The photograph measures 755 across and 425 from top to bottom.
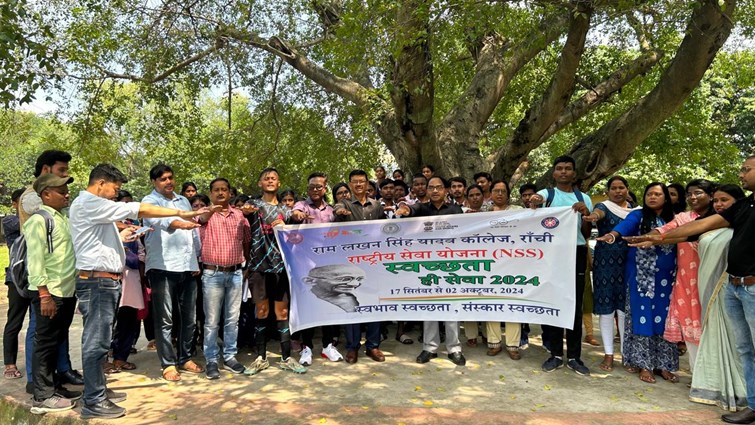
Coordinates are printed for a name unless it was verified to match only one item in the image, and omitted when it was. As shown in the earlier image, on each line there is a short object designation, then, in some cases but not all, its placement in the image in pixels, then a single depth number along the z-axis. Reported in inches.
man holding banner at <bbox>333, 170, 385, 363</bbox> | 198.2
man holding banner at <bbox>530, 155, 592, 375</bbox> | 185.0
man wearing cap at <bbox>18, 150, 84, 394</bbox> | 165.2
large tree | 239.9
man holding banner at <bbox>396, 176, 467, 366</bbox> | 195.0
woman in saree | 150.6
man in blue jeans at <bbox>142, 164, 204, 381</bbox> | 175.0
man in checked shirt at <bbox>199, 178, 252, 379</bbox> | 181.0
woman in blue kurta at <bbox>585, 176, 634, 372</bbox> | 183.6
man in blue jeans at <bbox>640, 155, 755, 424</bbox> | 139.9
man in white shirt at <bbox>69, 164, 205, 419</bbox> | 146.7
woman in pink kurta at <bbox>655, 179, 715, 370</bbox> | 164.4
